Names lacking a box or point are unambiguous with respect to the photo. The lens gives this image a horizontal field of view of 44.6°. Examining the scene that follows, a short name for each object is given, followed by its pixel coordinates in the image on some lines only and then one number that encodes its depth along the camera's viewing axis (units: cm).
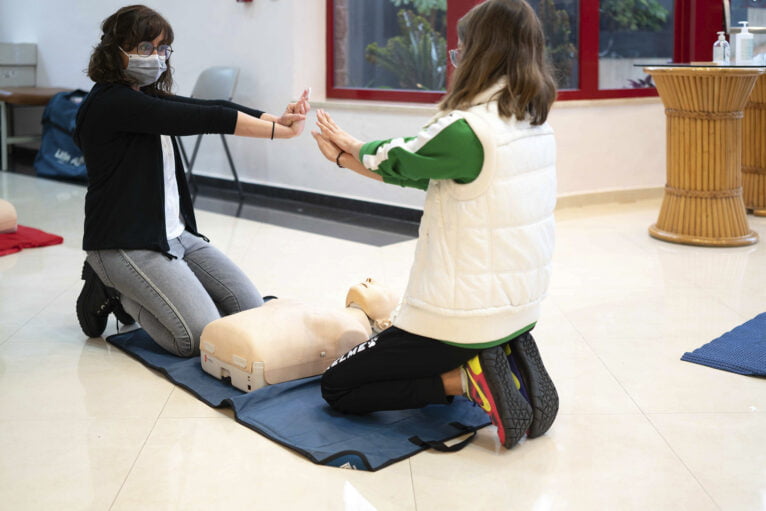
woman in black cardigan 301
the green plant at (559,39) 601
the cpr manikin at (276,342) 279
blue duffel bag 755
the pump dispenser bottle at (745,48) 512
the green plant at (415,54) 598
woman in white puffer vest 231
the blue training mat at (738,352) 305
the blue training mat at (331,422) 238
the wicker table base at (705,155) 482
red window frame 607
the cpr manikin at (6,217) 495
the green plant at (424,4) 587
